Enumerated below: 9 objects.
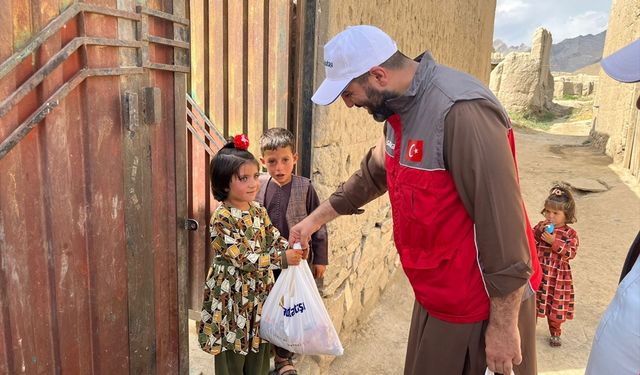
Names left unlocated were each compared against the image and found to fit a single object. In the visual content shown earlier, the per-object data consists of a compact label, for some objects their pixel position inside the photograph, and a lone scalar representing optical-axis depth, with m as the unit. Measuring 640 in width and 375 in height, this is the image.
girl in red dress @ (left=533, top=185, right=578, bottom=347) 4.06
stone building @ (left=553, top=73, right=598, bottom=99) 25.67
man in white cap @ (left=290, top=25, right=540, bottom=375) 1.72
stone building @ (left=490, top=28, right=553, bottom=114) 19.23
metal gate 1.47
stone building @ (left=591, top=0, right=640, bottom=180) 9.90
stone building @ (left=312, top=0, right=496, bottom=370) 3.16
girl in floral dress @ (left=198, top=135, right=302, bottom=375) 2.31
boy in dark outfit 2.70
